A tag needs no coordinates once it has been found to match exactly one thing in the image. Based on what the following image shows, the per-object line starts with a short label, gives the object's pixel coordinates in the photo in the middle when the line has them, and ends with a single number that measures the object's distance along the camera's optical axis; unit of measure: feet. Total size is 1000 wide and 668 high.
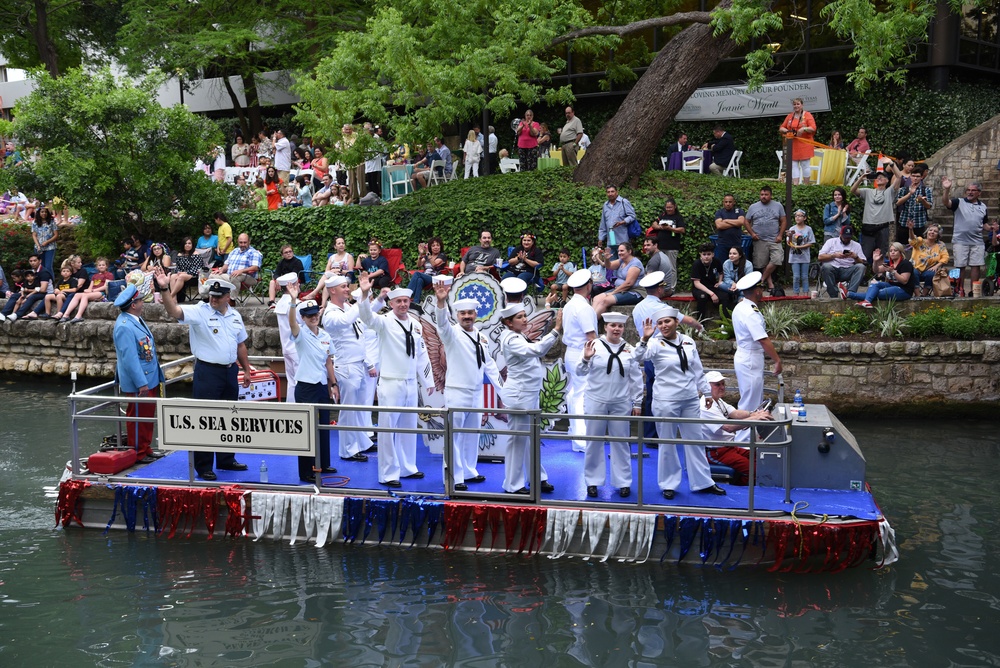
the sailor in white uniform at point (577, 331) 33.55
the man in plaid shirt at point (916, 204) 56.75
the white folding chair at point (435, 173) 73.10
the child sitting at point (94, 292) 62.85
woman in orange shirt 61.16
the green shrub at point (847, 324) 50.29
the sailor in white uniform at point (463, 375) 31.37
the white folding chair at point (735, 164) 73.40
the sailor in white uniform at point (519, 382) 29.89
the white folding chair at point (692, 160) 73.31
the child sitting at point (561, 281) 51.06
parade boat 28.66
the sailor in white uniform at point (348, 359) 33.86
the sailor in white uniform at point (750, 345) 33.53
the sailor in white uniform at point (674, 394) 29.94
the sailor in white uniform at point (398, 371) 31.81
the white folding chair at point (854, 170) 65.14
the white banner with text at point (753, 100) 77.41
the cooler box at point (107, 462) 33.24
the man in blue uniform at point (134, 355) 33.45
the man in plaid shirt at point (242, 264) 59.52
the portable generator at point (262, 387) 36.86
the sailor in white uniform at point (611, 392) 29.94
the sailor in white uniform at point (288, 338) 32.19
